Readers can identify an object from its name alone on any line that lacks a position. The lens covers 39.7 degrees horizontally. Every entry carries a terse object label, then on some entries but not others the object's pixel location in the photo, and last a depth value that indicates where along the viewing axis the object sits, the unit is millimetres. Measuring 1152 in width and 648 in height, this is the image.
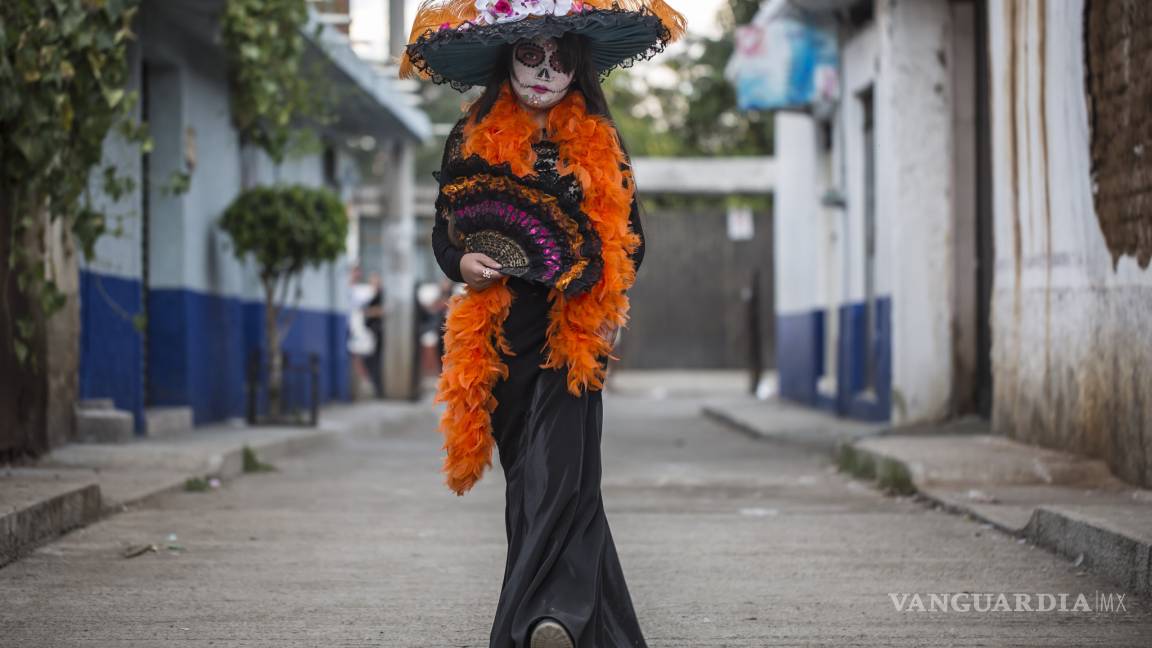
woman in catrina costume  4688
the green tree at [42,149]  8961
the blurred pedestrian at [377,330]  23469
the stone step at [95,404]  12469
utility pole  19641
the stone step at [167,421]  13516
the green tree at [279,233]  15039
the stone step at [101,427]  12031
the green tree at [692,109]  35844
